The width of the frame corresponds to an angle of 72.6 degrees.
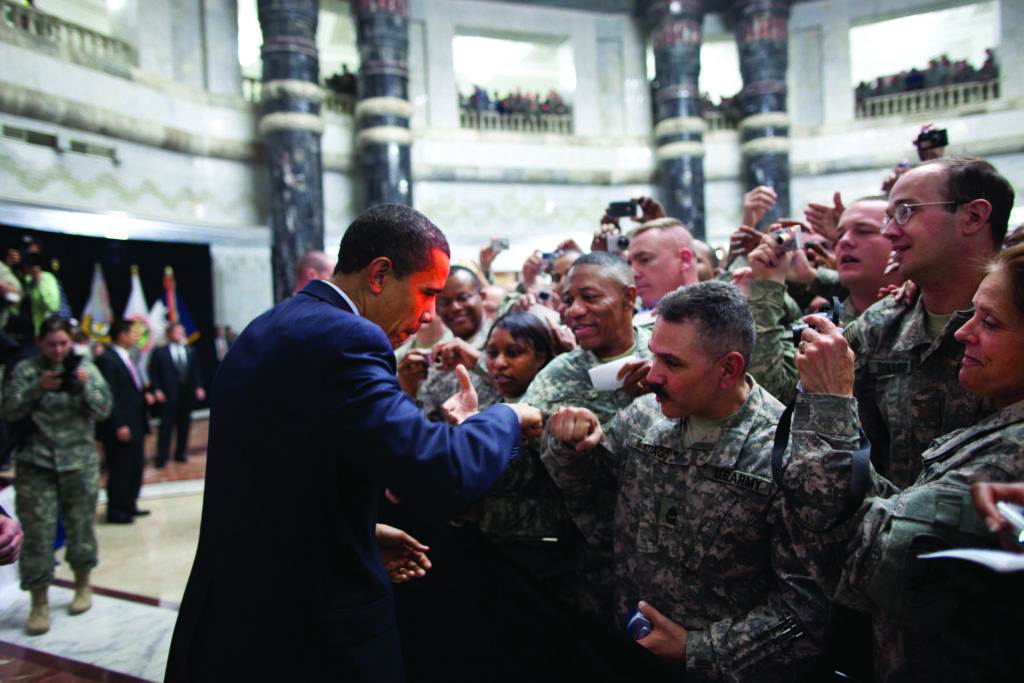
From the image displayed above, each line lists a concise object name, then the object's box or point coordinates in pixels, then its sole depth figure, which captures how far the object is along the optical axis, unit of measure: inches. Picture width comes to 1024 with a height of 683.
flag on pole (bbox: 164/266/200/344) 408.2
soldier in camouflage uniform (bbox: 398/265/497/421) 122.0
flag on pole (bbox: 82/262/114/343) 368.8
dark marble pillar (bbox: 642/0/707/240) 507.5
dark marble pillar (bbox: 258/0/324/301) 412.8
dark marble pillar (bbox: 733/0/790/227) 506.9
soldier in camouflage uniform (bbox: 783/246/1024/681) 50.7
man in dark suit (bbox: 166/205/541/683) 58.8
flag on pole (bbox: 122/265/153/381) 384.8
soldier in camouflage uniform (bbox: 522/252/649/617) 97.9
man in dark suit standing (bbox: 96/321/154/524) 235.0
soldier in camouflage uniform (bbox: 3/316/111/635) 166.7
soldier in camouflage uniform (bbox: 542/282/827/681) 65.2
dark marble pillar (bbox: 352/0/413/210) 442.0
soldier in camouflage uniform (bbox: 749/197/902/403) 102.9
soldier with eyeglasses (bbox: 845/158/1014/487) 76.4
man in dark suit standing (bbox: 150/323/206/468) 316.5
